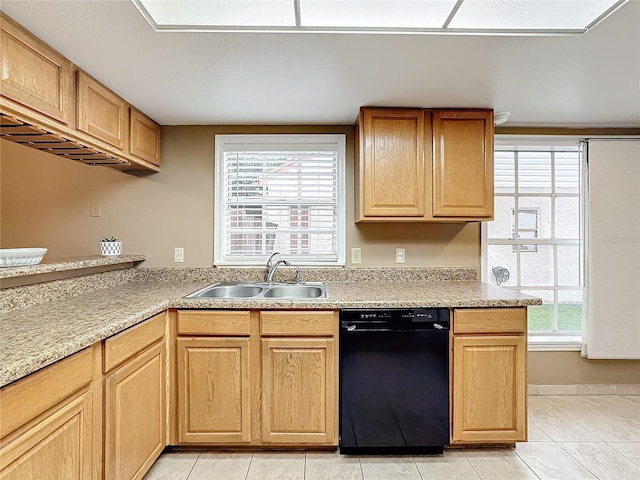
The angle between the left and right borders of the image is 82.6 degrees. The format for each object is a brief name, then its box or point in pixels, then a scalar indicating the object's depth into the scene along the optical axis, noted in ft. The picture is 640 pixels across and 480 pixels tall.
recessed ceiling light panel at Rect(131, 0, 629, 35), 4.37
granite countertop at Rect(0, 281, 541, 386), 3.71
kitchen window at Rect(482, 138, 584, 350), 9.53
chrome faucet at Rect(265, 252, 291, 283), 8.51
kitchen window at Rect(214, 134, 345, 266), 9.07
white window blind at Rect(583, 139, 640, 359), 9.00
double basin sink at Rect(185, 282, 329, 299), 8.16
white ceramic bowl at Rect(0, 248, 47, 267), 5.36
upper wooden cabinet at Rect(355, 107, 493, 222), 7.91
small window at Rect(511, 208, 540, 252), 9.59
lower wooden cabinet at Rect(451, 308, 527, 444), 6.56
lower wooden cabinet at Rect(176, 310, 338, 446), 6.49
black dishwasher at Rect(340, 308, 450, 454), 6.45
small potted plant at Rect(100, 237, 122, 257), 8.17
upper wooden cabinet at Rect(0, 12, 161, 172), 4.62
